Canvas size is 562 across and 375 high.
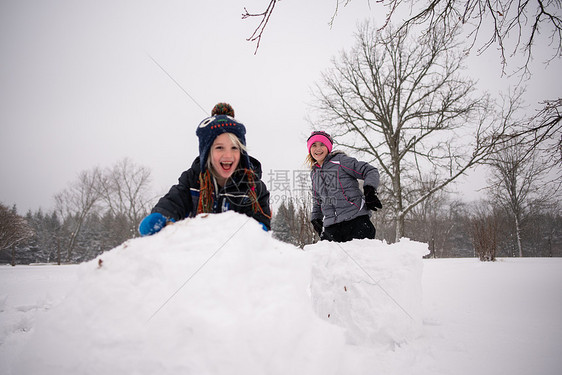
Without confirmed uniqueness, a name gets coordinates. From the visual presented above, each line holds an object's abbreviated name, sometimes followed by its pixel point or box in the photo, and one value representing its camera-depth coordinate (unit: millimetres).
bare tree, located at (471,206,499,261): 8234
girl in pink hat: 2900
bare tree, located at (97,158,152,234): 18642
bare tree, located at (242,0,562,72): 2211
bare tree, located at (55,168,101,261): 17848
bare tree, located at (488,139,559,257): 15805
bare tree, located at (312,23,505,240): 8867
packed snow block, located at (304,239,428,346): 2006
